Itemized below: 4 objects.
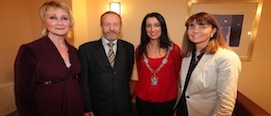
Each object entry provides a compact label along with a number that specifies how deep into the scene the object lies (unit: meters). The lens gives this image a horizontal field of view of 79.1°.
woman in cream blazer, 1.21
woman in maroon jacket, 1.19
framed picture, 2.38
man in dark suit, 1.56
